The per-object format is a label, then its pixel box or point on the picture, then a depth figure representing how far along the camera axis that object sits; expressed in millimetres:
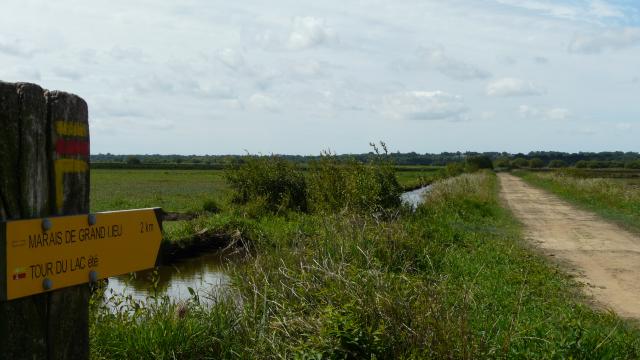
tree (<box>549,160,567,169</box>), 117150
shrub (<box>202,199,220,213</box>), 24594
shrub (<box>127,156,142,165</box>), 98588
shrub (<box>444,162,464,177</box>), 75312
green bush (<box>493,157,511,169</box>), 125875
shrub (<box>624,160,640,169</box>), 102312
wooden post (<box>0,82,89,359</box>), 2830
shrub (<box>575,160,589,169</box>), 107500
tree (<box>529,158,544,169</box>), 122500
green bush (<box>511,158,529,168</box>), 125750
